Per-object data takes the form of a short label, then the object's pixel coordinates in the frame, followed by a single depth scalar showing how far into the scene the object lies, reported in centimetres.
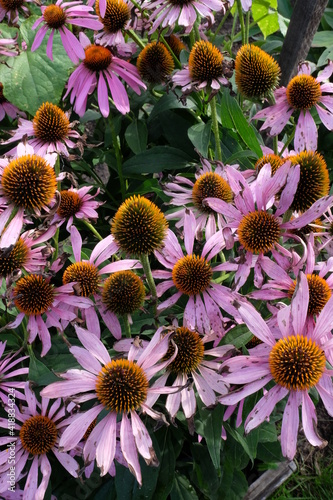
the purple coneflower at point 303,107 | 73
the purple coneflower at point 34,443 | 67
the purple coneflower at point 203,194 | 70
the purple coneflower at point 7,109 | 85
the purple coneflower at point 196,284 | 65
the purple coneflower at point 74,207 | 75
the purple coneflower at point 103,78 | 81
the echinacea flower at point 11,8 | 82
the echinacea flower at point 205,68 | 73
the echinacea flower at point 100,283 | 66
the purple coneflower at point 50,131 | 76
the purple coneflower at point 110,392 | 60
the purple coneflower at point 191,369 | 62
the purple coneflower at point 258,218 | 62
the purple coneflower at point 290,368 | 58
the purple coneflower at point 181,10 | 73
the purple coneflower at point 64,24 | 78
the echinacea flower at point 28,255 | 67
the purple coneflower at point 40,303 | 68
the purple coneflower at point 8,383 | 69
